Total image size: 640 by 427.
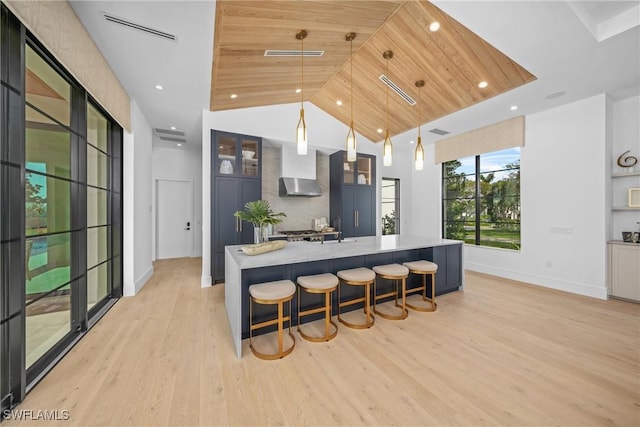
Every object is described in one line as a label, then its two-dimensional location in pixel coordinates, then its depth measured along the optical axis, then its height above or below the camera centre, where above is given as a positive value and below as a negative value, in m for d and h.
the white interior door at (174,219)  6.58 -0.18
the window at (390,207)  7.55 +0.18
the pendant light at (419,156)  3.40 +0.79
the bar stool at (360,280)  2.66 -0.73
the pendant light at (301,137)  2.64 +0.82
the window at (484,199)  4.91 +0.31
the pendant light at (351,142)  2.97 +0.86
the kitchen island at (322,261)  2.36 -0.61
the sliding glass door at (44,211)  1.60 +0.01
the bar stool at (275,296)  2.15 -0.74
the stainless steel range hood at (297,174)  5.26 +0.85
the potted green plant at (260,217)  2.88 -0.05
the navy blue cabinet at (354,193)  5.75 +0.47
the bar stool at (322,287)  2.40 -0.73
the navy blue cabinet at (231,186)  4.42 +0.51
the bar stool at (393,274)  2.92 -0.73
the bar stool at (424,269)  3.16 -0.73
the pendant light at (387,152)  3.07 +0.77
